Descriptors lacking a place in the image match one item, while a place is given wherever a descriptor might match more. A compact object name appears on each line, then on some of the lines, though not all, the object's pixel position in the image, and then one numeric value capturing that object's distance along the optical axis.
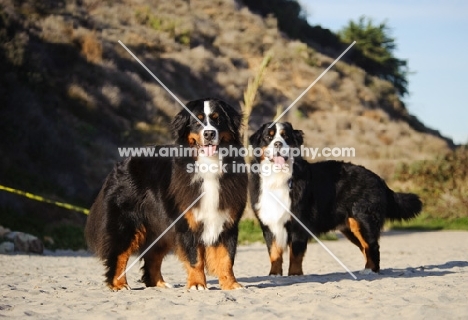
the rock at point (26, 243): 12.98
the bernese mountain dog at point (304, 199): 9.19
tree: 47.56
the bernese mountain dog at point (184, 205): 7.01
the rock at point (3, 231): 13.39
